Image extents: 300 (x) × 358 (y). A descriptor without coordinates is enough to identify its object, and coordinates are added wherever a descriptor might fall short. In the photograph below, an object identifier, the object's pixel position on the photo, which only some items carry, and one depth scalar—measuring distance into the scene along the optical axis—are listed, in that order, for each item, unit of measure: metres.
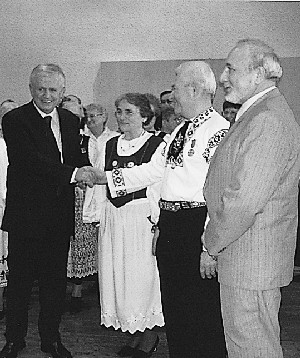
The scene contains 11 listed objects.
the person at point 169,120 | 4.68
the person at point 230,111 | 4.84
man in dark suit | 3.68
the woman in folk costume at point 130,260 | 3.86
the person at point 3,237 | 4.61
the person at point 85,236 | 5.01
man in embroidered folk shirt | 2.99
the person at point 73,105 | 5.23
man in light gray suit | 2.35
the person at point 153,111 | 3.99
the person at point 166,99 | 5.09
